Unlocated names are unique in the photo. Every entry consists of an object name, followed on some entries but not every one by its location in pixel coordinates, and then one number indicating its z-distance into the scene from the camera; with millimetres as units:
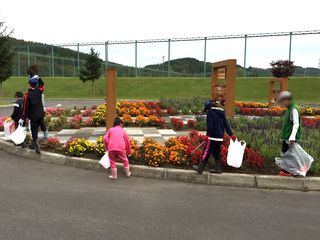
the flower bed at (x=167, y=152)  6954
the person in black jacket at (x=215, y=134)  6590
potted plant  34844
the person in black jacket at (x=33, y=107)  8336
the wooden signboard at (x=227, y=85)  12266
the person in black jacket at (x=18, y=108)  8991
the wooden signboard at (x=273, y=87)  21016
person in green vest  6297
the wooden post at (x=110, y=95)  9242
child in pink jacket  6742
